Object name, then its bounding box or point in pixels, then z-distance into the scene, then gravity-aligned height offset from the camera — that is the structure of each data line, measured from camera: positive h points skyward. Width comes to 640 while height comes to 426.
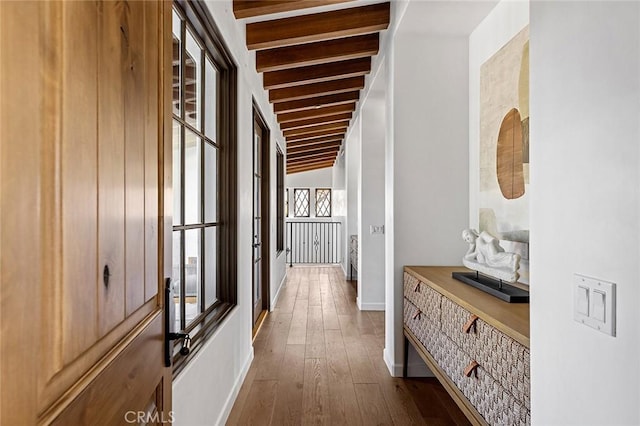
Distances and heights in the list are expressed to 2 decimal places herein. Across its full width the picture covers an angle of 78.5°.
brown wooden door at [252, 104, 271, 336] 4.27 -0.07
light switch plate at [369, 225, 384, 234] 4.80 -0.19
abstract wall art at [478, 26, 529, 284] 2.13 +0.40
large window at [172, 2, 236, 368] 1.77 +0.21
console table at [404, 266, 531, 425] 1.38 -0.59
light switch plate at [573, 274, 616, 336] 0.75 -0.18
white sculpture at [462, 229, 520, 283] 1.83 -0.23
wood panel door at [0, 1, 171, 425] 0.43 +0.01
